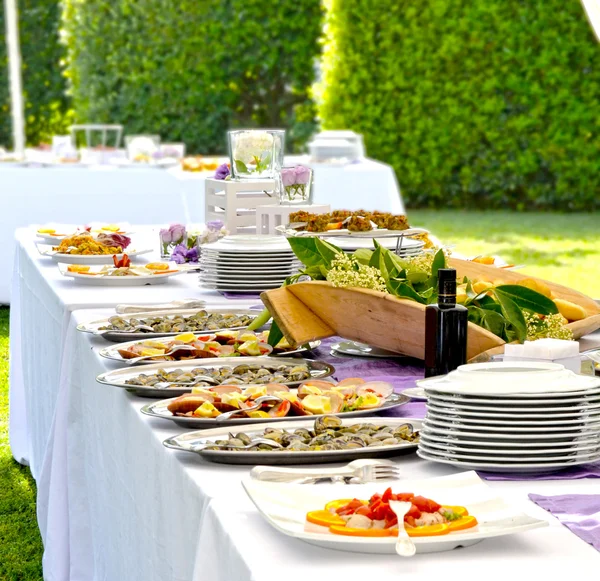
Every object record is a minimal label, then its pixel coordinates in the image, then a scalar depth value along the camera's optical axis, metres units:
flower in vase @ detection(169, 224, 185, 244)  5.53
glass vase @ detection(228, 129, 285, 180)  5.55
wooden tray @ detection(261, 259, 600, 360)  3.69
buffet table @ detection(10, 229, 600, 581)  2.75
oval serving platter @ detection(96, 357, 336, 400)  3.50
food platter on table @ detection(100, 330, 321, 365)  3.79
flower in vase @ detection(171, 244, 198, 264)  5.44
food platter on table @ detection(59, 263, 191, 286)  4.91
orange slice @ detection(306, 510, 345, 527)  2.77
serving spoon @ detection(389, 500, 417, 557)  2.71
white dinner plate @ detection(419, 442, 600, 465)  3.05
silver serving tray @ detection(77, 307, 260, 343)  4.03
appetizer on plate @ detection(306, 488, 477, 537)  2.75
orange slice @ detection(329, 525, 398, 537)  2.74
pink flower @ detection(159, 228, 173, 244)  5.54
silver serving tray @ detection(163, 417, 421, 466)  3.09
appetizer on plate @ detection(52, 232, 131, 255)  5.50
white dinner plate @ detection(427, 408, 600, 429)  3.04
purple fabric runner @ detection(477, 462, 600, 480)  3.06
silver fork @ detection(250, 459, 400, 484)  2.97
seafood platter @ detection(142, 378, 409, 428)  3.29
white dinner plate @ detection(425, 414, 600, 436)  3.04
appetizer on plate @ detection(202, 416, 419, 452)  3.13
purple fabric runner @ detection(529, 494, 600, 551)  2.83
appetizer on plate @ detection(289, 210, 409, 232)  4.62
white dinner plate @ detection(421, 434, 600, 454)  3.05
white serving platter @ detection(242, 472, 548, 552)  2.74
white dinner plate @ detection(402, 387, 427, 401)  3.42
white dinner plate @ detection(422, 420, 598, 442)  3.05
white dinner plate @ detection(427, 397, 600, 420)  3.04
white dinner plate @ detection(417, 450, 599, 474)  3.04
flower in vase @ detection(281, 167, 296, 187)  5.33
